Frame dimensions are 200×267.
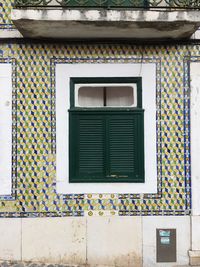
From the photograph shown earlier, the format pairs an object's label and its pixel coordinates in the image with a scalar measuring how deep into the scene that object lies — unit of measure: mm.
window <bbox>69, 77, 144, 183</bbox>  6980
